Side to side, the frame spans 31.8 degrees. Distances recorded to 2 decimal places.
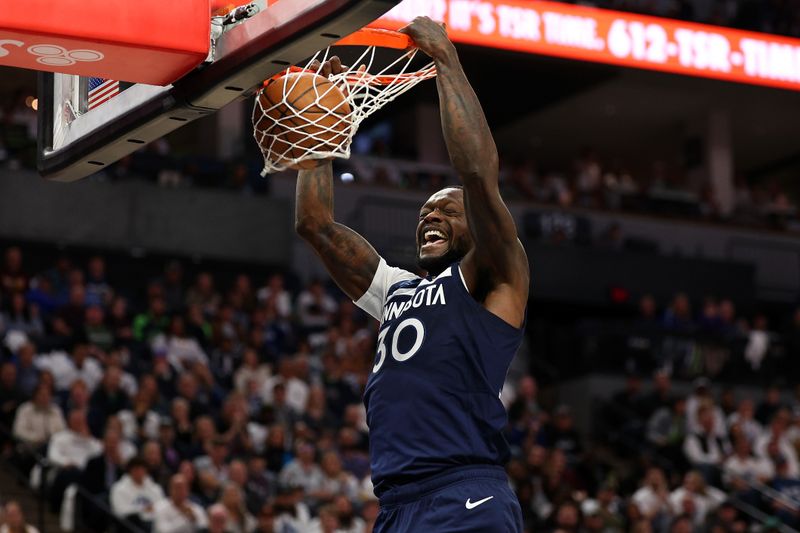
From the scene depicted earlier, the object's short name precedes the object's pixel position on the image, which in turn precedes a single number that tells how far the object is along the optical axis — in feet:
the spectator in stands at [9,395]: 41.01
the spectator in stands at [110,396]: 41.42
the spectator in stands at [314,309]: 55.52
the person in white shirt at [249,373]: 47.21
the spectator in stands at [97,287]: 50.90
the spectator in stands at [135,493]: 37.06
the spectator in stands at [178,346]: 47.67
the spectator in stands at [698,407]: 54.75
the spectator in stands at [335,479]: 41.52
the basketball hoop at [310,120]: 14.97
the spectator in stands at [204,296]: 53.36
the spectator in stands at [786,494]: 49.67
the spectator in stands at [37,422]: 39.58
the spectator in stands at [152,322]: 48.85
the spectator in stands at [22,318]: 46.80
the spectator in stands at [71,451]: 37.88
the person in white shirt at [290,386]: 46.73
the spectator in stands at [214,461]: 40.45
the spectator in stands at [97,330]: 46.62
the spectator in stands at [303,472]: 41.60
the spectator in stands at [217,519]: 36.11
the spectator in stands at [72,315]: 46.61
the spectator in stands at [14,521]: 32.94
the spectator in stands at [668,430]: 54.08
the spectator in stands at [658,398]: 57.11
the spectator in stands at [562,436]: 52.70
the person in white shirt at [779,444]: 53.47
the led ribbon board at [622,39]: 49.37
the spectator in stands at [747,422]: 55.16
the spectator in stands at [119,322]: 47.80
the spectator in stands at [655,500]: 46.44
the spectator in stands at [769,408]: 57.88
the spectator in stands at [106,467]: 37.83
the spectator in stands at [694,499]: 47.50
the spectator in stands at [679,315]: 64.28
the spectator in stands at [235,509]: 37.42
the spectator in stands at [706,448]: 52.34
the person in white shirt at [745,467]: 51.88
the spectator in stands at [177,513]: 36.60
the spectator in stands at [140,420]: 40.81
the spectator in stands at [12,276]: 49.03
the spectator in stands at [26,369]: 42.53
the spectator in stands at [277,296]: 55.06
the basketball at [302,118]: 14.96
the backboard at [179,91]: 12.99
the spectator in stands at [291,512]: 38.55
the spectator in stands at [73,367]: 43.42
